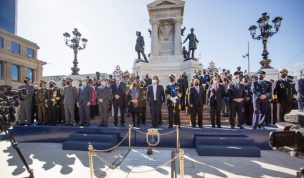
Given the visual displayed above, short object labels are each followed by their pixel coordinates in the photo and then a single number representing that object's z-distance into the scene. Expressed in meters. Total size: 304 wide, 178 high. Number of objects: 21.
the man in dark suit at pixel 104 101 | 8.87
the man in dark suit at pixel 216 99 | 8.14
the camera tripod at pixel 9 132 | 4.19
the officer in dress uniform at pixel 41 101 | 9.70
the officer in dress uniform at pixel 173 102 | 8.24
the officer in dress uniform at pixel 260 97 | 7.84
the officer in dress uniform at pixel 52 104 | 9.63
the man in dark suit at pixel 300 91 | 6.02
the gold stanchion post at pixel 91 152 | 3.92
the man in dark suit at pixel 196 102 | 8.22
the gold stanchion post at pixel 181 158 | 3.46
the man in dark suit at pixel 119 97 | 8.88
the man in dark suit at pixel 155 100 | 8.32
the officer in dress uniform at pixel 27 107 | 9.80
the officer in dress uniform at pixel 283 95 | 7.85
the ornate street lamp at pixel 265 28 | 13.41
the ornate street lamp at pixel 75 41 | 17.28
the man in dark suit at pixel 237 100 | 8.12
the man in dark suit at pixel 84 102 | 9.15
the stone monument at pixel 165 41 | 17.09
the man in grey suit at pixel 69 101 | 9.29
